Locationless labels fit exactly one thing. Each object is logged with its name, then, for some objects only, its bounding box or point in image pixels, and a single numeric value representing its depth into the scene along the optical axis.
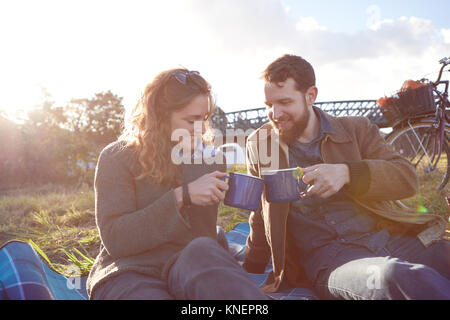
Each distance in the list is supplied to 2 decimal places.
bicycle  4.12
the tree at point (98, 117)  17.11
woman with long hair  1.39
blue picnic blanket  1.63
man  1.95
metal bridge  30.88
